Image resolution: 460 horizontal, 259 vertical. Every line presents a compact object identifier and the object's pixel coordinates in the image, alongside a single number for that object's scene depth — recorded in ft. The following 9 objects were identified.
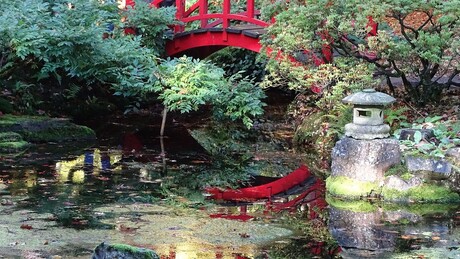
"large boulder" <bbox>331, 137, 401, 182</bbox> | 37.86
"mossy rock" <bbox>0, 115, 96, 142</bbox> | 52.95
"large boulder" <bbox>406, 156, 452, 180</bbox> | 37.22
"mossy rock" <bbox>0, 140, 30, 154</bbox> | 49.57
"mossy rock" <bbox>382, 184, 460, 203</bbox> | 37.09
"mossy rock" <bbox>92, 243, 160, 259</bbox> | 23.43
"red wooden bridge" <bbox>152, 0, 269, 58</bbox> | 59.62
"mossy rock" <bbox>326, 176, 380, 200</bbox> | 37.68
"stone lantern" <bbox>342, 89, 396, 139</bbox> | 38.63
